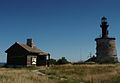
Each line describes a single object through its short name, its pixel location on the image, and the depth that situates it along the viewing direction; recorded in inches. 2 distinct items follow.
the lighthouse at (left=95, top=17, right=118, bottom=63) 2278.5
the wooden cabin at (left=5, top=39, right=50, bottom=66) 1801.2
